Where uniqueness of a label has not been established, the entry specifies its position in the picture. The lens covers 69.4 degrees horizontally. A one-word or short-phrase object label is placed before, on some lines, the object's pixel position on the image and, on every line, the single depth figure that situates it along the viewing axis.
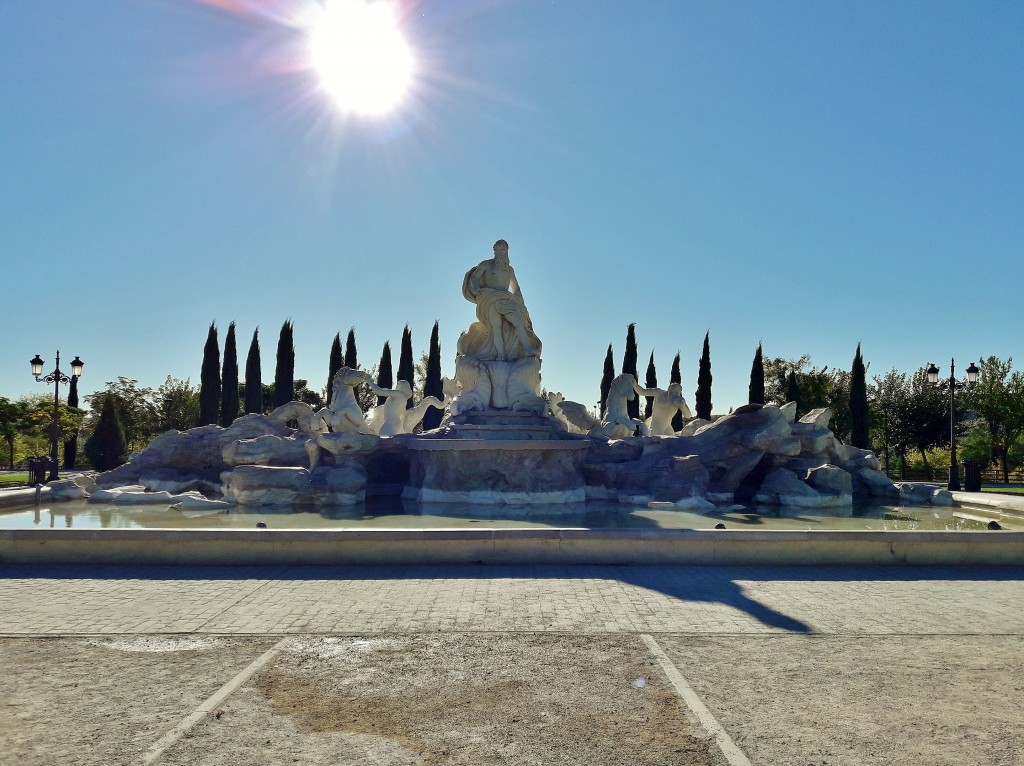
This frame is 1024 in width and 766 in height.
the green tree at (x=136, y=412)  40.28
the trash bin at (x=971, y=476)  20.22
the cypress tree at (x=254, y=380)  38.66
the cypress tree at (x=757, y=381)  38.50
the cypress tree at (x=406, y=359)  44.19
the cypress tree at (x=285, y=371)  39.53
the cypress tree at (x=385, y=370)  43.00
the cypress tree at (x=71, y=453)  32.81
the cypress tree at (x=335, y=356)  43.00
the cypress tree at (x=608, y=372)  44.69
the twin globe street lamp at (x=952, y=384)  21.41
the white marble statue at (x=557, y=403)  21.56
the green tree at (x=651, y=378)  43.86
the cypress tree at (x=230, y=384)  37.75
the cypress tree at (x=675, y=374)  45.88
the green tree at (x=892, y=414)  37.59
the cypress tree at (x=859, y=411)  33.53
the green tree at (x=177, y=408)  40.75
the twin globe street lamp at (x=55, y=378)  20.88
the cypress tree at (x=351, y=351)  42.66
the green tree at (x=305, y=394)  50.00
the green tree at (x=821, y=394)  38.53
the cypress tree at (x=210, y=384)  36.97
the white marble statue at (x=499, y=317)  18.31
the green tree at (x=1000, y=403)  28.95
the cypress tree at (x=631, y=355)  43.44
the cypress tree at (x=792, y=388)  37.07
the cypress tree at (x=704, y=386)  41.71
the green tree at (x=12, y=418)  32.22
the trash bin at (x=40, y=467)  17.79
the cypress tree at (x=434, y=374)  44.66
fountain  15.74
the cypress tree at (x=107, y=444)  29.02
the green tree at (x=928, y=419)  36.62
